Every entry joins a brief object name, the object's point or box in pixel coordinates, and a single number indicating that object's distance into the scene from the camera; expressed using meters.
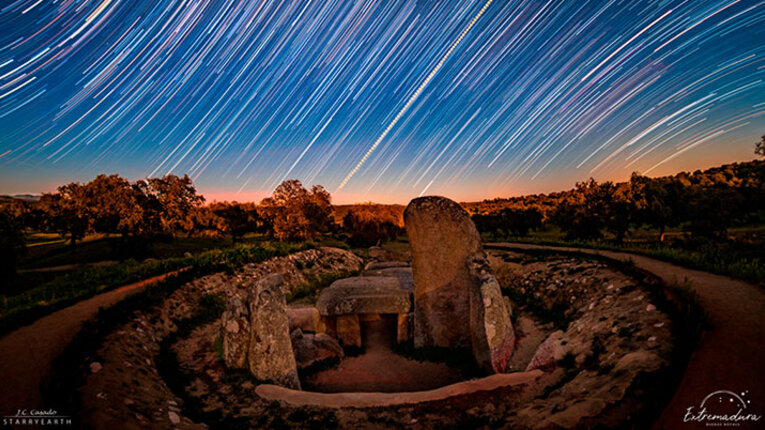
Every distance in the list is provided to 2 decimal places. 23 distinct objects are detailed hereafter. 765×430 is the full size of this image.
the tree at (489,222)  49.87
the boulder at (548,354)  7.54
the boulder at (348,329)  11.38
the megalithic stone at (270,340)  7.85
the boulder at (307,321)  11.45
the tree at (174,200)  30.17
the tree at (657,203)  26.45
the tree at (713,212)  25.84
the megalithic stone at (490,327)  8.53
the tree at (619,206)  26.69
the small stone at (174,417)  5.18
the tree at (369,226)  43.81
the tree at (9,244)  18.11
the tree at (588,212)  28.36
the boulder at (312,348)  9.52
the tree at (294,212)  32.91
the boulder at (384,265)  21.79
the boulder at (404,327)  11.34
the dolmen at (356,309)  11.30
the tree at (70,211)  30.55
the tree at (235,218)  51.31
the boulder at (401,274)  14.36
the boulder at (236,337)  8.21
